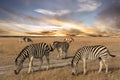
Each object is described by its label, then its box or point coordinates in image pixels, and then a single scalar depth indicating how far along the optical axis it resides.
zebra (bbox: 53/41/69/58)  9.53
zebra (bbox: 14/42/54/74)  5.39
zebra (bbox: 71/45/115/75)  5.21
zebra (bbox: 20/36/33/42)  21.53
